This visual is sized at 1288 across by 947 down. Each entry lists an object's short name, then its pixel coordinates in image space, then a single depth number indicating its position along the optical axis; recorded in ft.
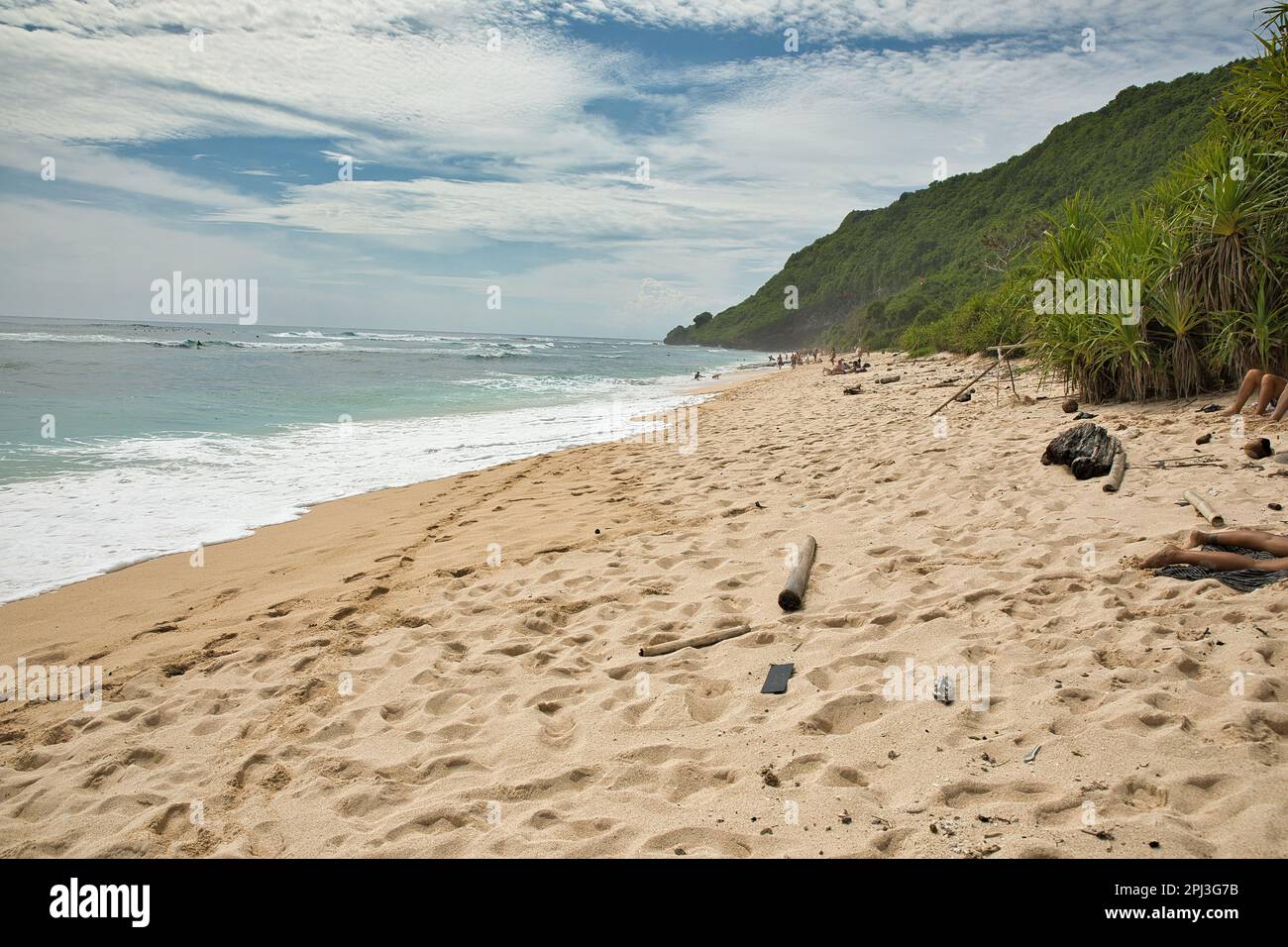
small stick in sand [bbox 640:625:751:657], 13.66
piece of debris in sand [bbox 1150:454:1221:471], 19.54
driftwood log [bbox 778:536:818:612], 14.76
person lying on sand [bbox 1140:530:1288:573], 12.77
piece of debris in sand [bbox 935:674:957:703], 10.80
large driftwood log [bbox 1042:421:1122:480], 20.34
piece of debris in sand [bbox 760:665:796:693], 11.92
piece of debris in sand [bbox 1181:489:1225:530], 15.14
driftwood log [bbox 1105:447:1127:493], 19.06
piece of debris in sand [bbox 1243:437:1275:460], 18.71
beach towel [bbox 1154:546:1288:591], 12.35
